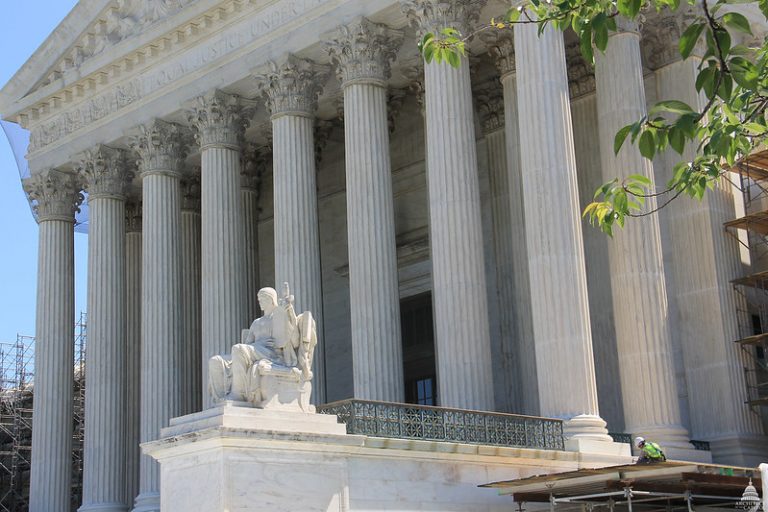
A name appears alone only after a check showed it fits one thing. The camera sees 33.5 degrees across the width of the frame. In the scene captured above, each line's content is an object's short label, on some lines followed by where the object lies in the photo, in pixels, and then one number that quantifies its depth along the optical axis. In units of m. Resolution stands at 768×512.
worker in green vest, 26.11
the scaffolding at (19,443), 62.34
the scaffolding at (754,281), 37.28
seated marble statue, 25.86
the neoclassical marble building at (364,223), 34.34
